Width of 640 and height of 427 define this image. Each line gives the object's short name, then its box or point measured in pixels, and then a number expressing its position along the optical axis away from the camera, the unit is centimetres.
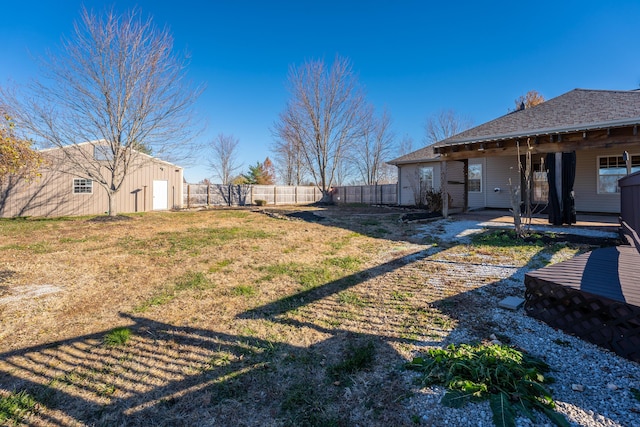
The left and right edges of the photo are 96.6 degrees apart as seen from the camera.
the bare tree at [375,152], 2886
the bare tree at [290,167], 2923
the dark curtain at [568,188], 703
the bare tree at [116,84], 1064
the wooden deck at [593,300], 212
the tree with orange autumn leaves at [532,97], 2203
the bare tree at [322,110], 1956
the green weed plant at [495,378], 157
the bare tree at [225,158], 3369
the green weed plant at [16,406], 164
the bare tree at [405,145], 3158
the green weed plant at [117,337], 247
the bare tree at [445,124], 2772
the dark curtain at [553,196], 716
